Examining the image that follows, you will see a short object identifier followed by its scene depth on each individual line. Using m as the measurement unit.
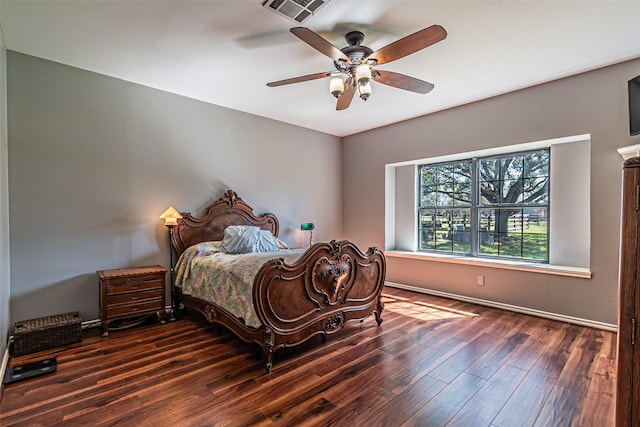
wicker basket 2.65
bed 2.47
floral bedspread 2.59
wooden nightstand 3.07
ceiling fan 2.09
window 3.96
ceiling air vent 2.11
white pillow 3.70
